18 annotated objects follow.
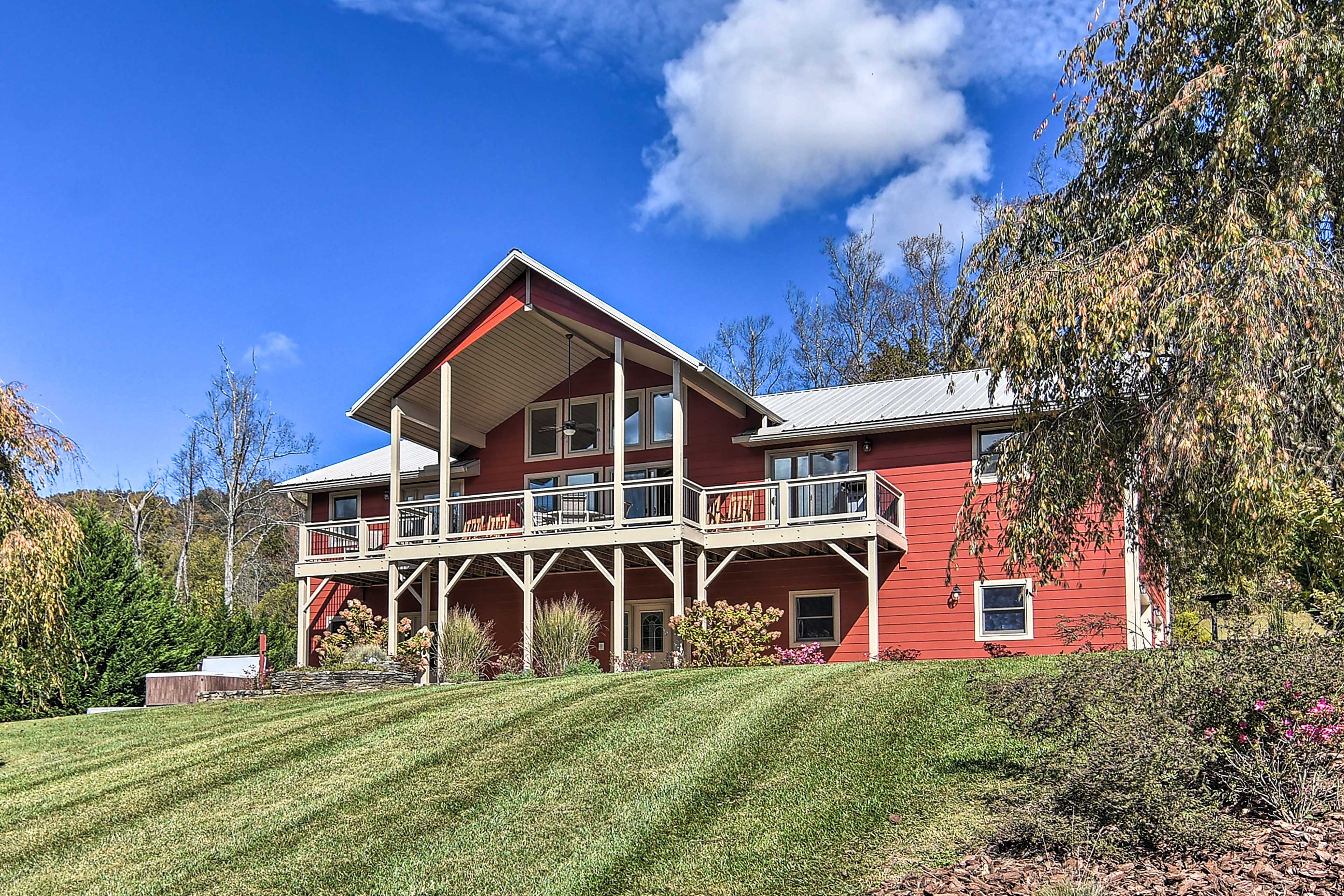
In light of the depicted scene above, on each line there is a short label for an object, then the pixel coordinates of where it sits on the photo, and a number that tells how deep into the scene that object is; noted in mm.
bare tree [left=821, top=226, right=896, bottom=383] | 40500
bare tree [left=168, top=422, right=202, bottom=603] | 37531
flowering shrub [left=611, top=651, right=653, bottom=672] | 19297
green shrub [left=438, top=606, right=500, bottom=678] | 19359
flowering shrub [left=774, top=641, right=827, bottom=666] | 20625
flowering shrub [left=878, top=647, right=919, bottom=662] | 20531
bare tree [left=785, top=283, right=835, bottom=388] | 41250
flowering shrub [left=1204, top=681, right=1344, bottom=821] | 6809
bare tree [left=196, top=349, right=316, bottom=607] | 35938
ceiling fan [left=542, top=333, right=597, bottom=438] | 23359
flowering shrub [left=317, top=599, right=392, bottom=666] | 21875
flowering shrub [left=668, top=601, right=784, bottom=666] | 19531
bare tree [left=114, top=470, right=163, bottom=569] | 37969
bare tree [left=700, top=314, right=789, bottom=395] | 42375
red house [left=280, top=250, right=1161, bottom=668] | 20547
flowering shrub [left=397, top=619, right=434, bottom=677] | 20188
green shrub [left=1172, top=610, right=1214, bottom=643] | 9180
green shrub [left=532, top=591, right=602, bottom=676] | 18969
